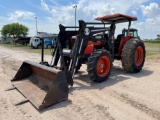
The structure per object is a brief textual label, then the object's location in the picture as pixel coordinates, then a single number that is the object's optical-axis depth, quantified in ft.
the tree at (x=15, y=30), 118.92
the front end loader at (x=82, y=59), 8.85
